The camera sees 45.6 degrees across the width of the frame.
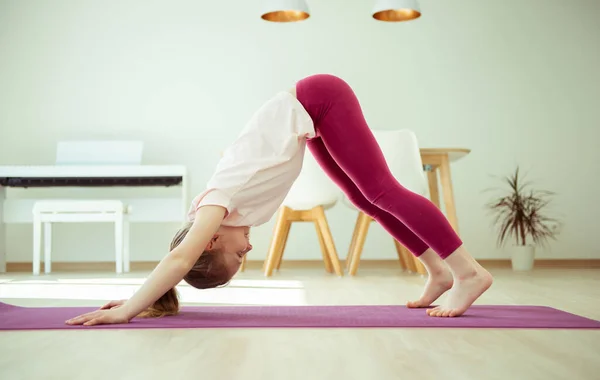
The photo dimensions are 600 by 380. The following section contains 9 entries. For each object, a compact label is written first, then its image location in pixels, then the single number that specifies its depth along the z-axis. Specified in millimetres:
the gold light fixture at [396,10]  4891
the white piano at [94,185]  5082
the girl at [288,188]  1919
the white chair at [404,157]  4120
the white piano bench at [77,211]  4957
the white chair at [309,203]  4348
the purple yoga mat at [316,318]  1818
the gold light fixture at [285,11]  4801
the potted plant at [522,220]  5355
